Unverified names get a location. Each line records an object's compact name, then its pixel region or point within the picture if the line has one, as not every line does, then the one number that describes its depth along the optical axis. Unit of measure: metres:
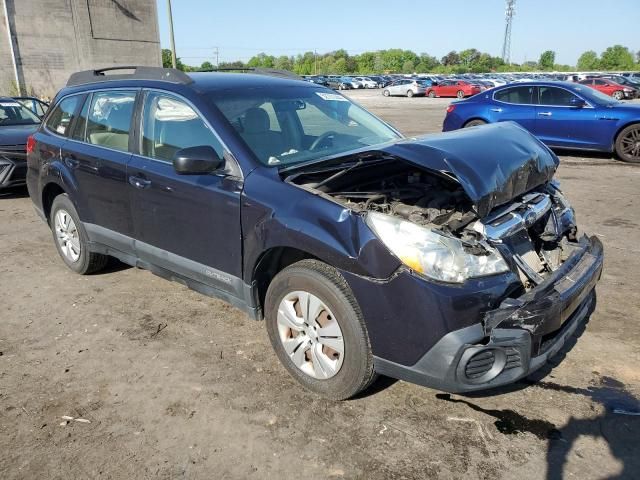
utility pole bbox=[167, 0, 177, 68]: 24.19
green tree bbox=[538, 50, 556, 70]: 110.88
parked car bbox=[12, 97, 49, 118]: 11.02
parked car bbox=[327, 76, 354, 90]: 54.76
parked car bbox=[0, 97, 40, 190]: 8.02
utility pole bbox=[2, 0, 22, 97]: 27.78
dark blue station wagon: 2.60
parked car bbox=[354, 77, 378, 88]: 59.09
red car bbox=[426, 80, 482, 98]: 38.51
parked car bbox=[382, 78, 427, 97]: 42.38
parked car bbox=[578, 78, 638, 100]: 27.97
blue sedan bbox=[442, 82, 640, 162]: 10.34
